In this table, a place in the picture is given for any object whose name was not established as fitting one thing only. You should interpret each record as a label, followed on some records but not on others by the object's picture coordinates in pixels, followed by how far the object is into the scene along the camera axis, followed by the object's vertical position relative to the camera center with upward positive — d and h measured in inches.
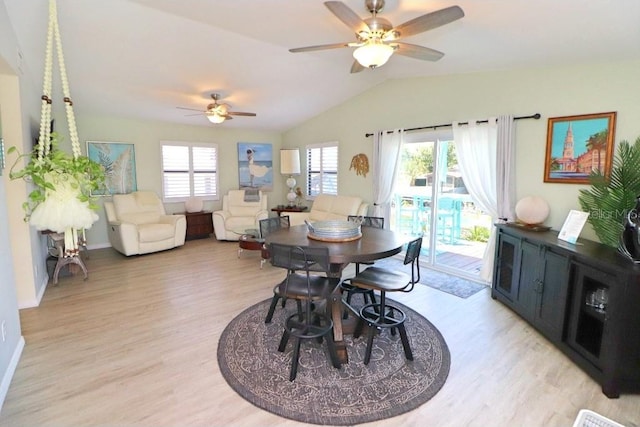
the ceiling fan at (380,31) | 77.5 +39.2
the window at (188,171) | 251.3 +3.9
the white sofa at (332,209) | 212.4 -21.6
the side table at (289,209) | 264.5 -26.6
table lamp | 264.1 +11.2
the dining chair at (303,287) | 87.4 -33.1
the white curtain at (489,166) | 145.7 +6.2
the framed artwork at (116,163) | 220.2 +7.9
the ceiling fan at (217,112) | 178.2 +35.8
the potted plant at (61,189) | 60.7 -3.0
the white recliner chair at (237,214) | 245.9 -29.6
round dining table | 92.2 -21.6
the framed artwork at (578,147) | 118.3 +13.0
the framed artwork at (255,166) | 288.8 +9.6
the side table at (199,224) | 250.7 -38.5
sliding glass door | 170.9 -16.1
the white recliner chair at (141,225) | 201.1 -33.1
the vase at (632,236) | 84.7 -14.7
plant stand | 154.9 -42.4
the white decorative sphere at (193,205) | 253.3 -23.2
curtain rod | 136.8 +27.7
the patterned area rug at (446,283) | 149.6 -51.4
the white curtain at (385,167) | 194.7 +6.7
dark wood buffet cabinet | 82.5 -36.2
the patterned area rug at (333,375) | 77.6 -54.9
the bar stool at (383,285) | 96.4 -32.6
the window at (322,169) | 247.8 +6.6
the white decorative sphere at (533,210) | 130.5 -12.3
